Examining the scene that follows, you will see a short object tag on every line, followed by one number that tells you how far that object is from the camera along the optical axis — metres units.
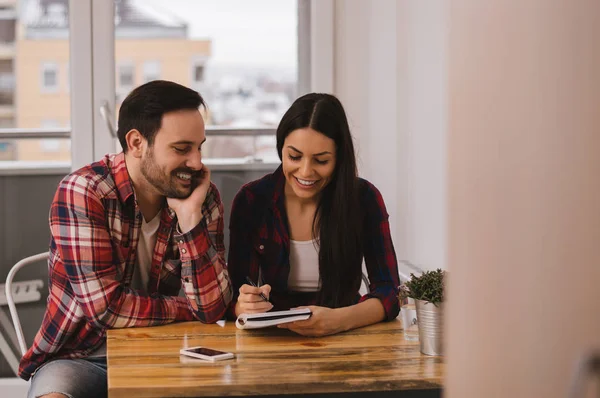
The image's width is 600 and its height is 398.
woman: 2.85
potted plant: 2.37
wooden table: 2.22
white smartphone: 2.34
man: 2.60
